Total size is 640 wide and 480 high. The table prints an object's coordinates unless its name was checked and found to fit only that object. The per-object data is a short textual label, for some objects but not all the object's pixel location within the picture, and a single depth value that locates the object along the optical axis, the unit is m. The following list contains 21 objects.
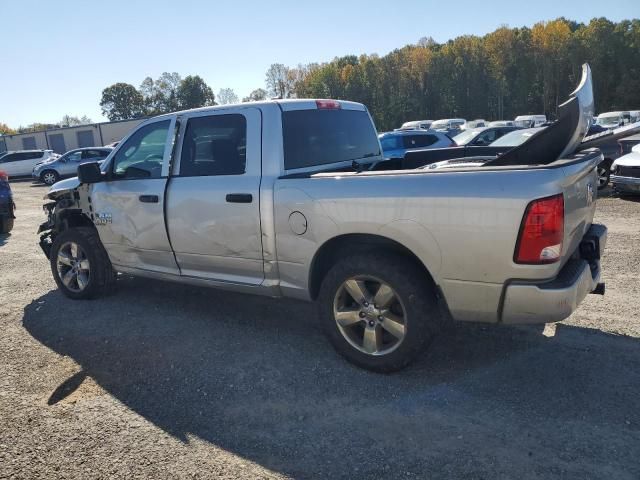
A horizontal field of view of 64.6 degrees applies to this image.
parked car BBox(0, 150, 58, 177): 28.12
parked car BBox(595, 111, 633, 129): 32.19
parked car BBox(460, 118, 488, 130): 41.06
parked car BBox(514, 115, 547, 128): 39.94
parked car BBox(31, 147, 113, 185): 23.55
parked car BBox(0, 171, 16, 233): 10.05
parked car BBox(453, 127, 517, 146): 16.22
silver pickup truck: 2.93
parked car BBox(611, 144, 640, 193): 9.83
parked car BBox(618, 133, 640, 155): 11.77
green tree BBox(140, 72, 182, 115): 119.81
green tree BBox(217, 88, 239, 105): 89.19
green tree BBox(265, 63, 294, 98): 98.69
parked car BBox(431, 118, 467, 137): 40.44
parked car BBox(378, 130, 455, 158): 14.35
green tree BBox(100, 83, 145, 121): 121.75
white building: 53.16
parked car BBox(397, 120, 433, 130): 41.48
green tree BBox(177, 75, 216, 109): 114.44
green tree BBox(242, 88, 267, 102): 82.51
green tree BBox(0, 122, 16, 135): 127.81
